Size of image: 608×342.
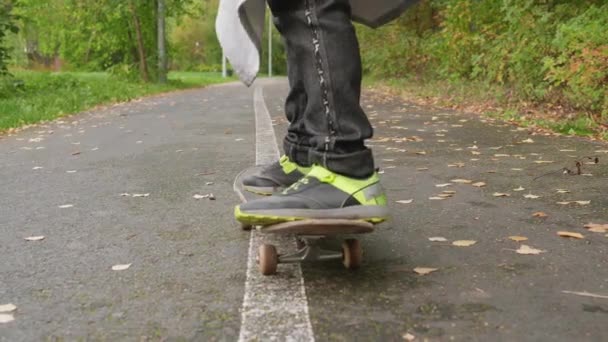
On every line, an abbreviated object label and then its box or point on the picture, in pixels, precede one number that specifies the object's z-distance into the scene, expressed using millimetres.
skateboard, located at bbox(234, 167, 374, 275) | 2143
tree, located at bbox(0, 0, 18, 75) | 13922
